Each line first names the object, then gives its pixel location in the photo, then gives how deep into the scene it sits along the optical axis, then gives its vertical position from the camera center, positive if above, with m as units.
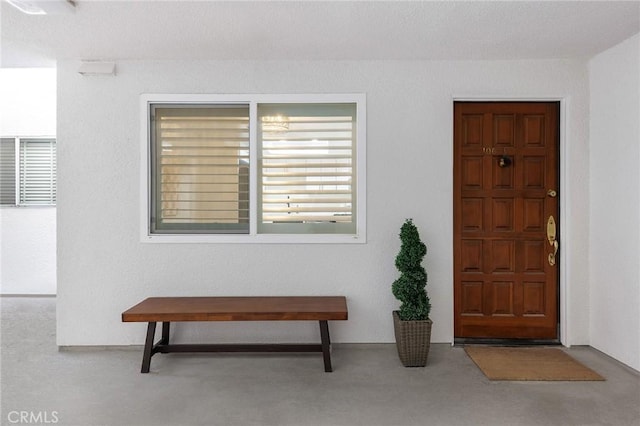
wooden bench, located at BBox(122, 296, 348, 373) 3.15 -0.82
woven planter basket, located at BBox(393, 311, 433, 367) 3.28 -1.07
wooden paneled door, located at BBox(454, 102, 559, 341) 3.81 -0.08
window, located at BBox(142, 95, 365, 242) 3.79 +0.46
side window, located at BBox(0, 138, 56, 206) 6.14 +0.57
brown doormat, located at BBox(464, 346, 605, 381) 3.07 -1.26
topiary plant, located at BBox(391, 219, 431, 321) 3.32 -0.59
